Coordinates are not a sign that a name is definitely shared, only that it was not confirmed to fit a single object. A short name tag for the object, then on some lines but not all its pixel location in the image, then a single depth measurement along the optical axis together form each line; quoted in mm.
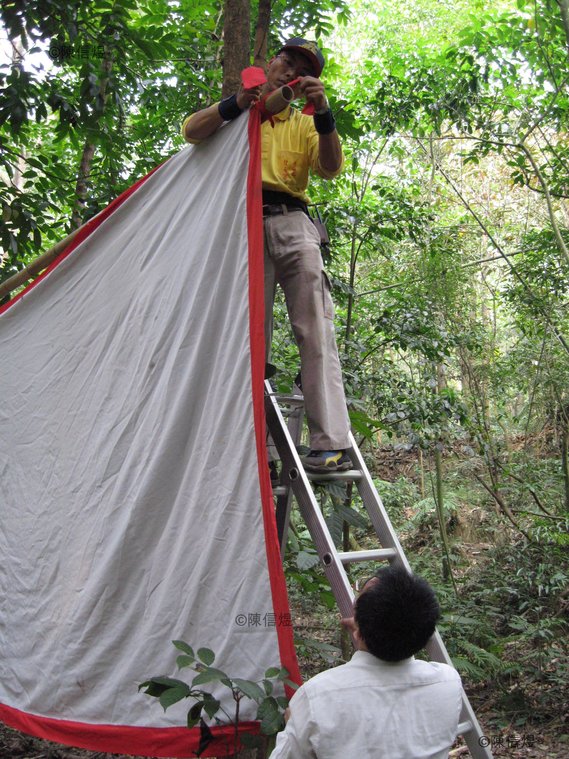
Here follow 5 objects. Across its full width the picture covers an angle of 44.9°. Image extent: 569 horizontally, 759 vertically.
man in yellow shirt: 2221
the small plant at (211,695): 1571
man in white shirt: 1370
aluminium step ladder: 1773
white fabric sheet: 1822
